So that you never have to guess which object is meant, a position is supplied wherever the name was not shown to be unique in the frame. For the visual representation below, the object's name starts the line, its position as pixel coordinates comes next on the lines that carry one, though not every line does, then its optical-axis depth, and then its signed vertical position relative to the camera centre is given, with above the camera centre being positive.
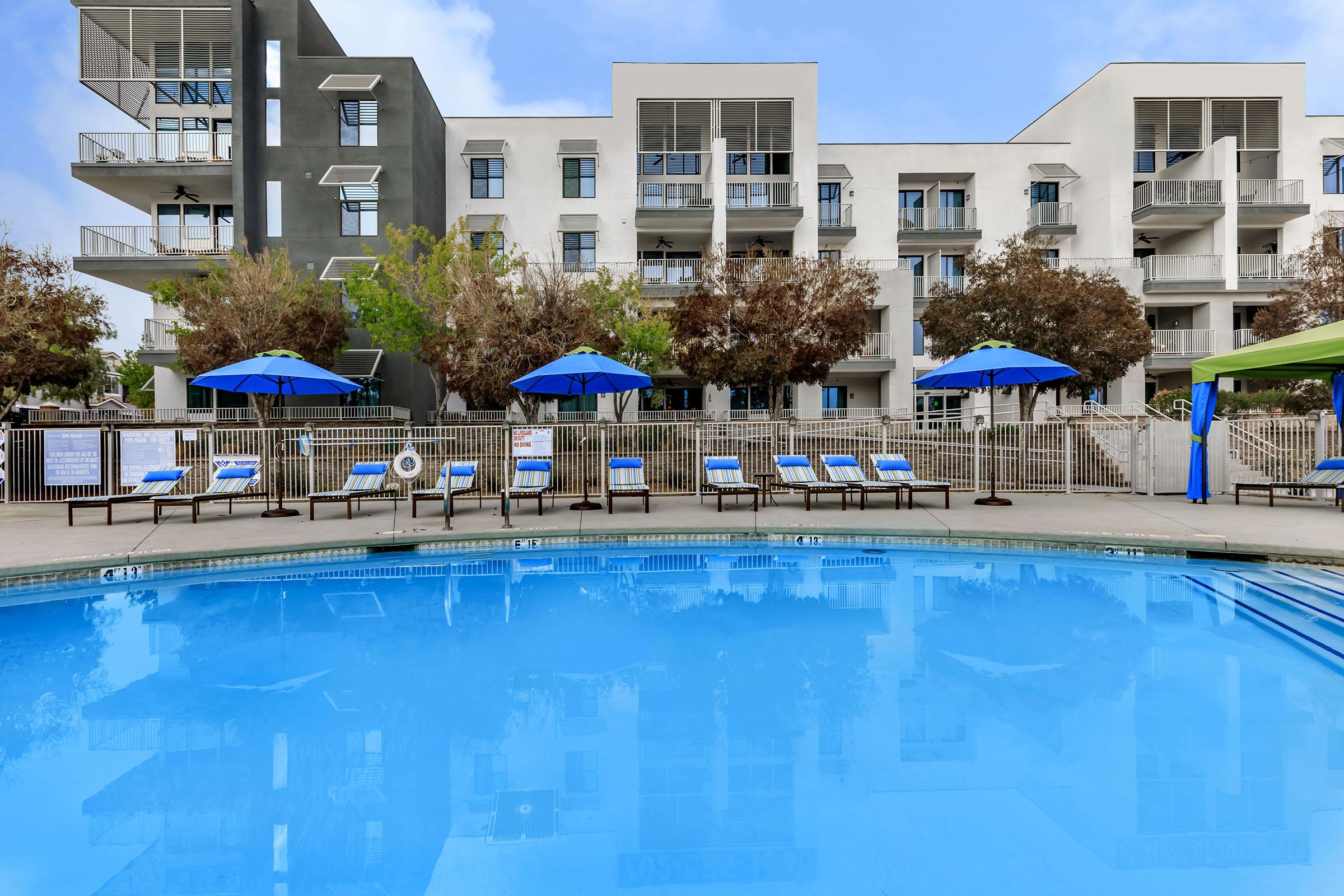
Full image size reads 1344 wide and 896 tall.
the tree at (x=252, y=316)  19.19 +3.60
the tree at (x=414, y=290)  20.62 +4.74
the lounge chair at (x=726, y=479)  11.91 -0.63
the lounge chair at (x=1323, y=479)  11.61 -0.66
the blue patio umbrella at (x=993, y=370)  12.10 +1.26
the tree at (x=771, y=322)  18.48 +3.16
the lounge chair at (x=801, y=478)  11.97 -0.63
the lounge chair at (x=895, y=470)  12.45 -0.52
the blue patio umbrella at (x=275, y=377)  11.76 +1.16
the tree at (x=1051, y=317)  18.80 +3.37
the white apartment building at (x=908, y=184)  27.98 +10.29
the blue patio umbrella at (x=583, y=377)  11.89 +1.16
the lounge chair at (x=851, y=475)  11.96 -0.60
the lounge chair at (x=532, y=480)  12.07 -0.65
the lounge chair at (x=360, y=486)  11.62 -0.72
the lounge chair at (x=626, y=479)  11.84 -0.63
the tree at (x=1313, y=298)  19.20 +4.00
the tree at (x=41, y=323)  14.98 +2.65
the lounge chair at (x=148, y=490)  10.74 -0.73
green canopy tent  10.70 +1.21
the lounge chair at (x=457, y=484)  11.62 -0.69
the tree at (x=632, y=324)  21.52 +3.62
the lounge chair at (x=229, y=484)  11.67 -0.68
